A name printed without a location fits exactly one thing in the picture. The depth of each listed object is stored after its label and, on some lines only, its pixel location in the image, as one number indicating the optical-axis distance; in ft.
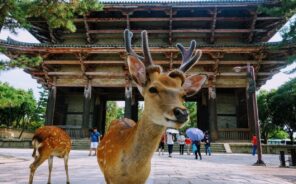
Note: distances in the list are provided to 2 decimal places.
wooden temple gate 59.67
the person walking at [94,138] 43.12
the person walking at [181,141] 52.75
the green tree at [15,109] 122.07
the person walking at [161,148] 50.19
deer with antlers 6.82
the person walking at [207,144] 50.19
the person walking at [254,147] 52.65
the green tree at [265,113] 119.24
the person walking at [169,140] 44.75
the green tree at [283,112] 101.78
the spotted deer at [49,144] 15.70
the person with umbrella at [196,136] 43.79
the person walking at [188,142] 56.55
